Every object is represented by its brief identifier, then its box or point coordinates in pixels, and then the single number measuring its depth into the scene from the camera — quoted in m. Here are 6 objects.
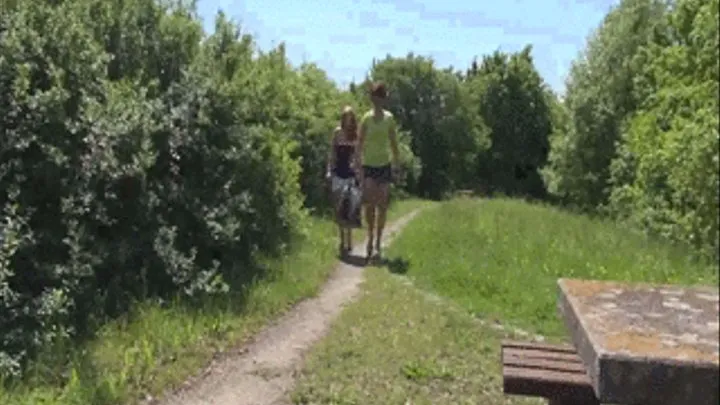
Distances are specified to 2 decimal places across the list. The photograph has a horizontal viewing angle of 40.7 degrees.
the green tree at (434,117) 67.06
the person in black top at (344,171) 13.11
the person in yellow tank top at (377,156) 11.66
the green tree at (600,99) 37.53
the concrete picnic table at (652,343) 1.60
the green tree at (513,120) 70.75
